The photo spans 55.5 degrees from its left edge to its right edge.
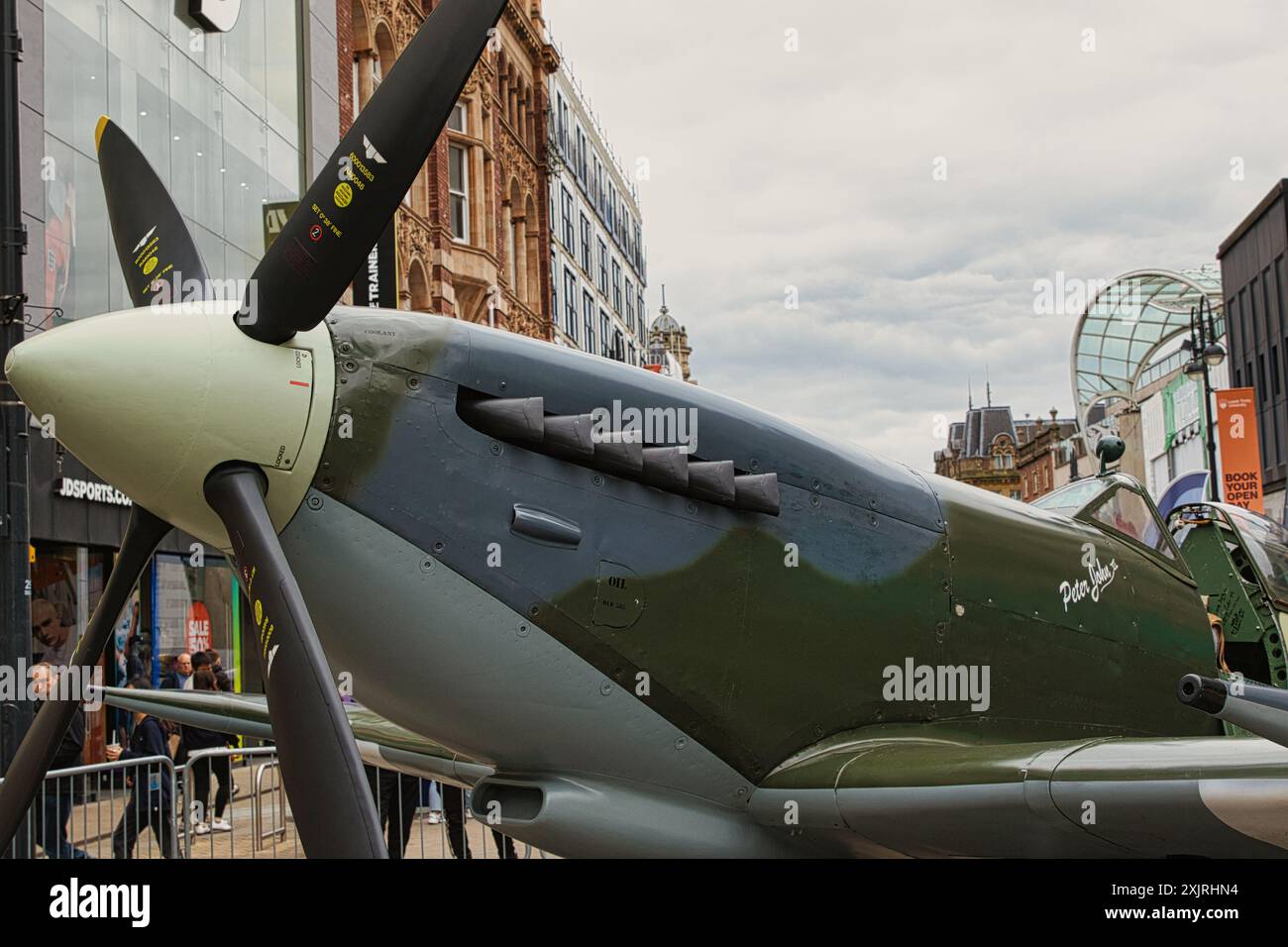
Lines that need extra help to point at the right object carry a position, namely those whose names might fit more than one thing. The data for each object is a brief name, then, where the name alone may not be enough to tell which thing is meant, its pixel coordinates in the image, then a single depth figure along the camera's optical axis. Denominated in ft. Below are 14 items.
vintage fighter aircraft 12.92
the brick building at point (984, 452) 365.81
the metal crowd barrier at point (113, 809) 24.70
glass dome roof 179.83
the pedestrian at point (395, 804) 29.01
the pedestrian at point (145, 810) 27.36
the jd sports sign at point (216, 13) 60.70
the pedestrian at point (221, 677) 46.71
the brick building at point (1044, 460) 283.59
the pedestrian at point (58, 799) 24.79
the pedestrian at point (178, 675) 47.57
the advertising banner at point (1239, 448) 80.74
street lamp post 75.66
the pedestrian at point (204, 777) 35.38
